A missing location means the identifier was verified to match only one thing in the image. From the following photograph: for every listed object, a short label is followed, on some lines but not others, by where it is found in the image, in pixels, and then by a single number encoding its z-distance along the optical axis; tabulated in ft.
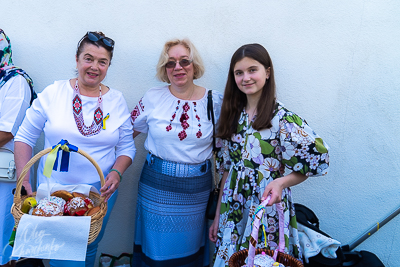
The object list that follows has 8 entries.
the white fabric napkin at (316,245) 7.23
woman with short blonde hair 8.23
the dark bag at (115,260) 10.36
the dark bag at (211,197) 8.46
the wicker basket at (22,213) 6.25
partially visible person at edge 8.06
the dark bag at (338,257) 7.37
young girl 6.78
